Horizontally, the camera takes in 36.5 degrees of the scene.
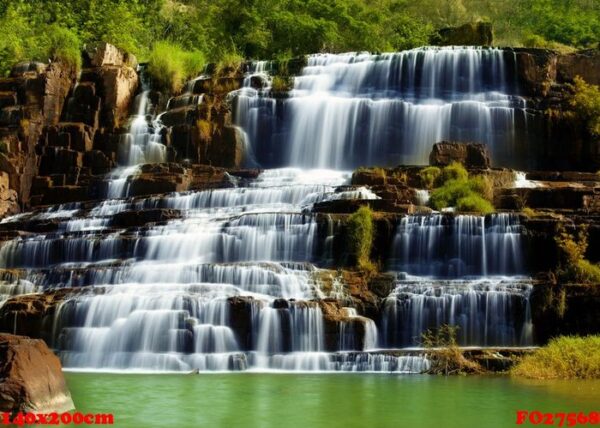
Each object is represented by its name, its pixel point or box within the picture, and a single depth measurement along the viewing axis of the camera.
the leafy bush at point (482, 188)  29.98
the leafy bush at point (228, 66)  42.78
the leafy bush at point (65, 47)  41.78
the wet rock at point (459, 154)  33.06
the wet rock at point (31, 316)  22.58
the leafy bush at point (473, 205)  28.45
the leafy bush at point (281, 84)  40.19
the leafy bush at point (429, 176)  31.67
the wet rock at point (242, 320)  21.73
